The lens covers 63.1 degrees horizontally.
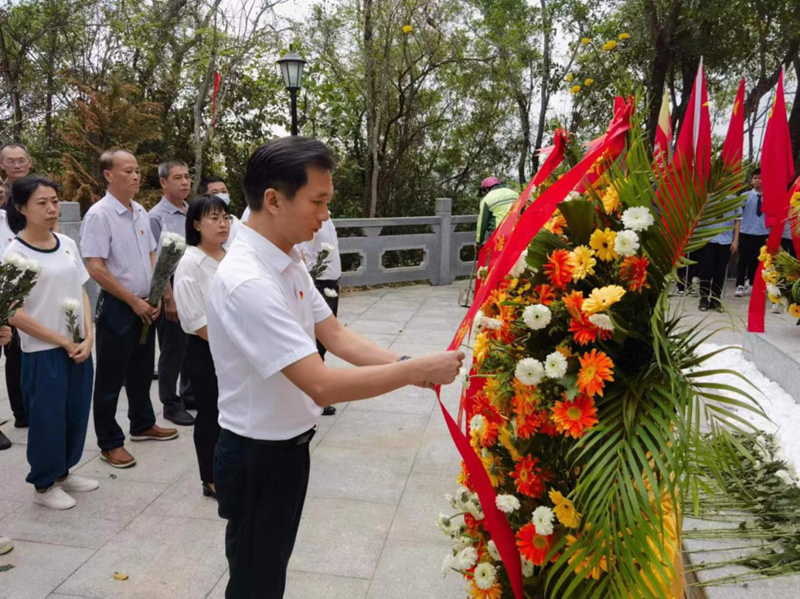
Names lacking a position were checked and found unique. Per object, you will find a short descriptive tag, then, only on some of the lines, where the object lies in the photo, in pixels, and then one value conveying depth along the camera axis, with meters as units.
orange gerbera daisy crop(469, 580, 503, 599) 1.73
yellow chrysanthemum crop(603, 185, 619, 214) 1.50
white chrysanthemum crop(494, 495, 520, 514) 1.57
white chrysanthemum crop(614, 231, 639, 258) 1.37
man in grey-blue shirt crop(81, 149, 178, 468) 3.44
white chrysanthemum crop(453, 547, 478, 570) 1.77
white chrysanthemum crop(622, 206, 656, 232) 1.38
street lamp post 8.11
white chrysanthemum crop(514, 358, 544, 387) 1.43
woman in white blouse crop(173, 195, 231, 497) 2.91
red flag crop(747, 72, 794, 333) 2.62
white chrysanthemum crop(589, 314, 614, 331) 1.36
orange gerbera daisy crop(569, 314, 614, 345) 1.40
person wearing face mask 4.36
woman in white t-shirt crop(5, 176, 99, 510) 2.93
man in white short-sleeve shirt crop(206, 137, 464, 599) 1.47
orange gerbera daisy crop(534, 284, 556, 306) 1.48
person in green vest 6.19
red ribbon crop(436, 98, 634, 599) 1.44
